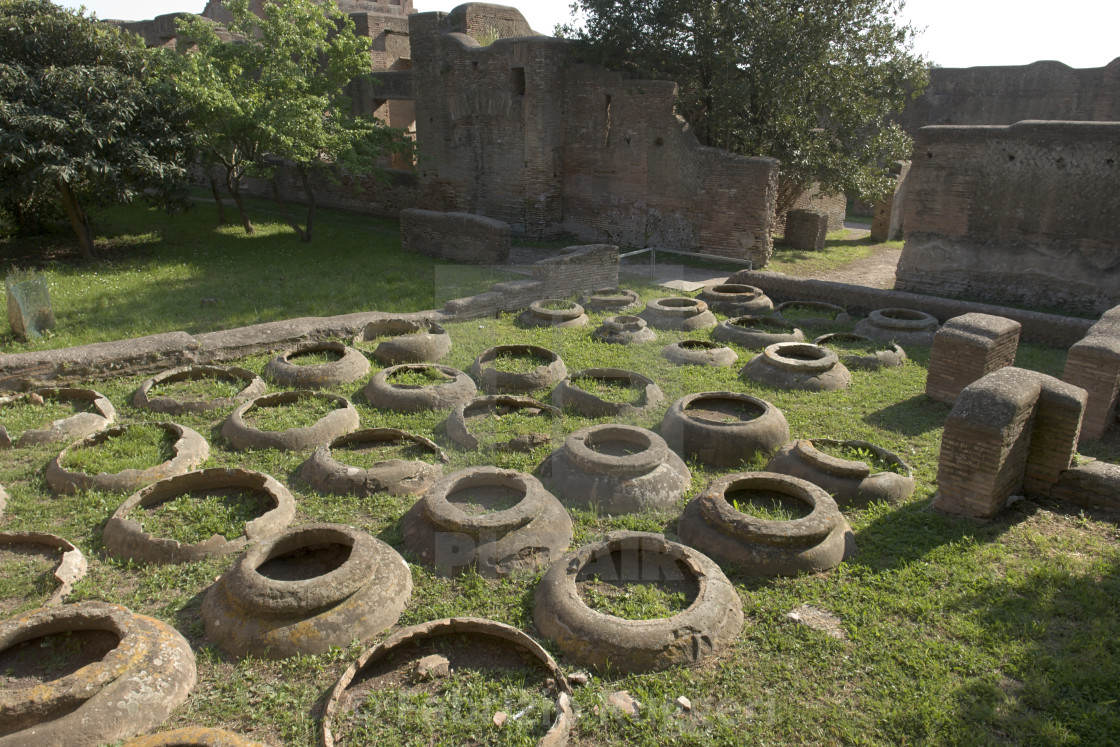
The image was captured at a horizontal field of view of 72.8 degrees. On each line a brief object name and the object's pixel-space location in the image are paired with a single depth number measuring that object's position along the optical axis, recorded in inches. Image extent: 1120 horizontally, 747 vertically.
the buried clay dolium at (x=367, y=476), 214.1
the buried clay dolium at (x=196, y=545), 182.7
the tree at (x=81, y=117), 438.0
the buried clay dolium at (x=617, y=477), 204.8
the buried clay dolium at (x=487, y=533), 178.7
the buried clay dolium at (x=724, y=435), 235.9
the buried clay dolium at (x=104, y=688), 127.5
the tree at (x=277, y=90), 487.8
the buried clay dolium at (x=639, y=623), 148.1
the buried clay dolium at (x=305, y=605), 152.4
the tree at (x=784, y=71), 515.5
